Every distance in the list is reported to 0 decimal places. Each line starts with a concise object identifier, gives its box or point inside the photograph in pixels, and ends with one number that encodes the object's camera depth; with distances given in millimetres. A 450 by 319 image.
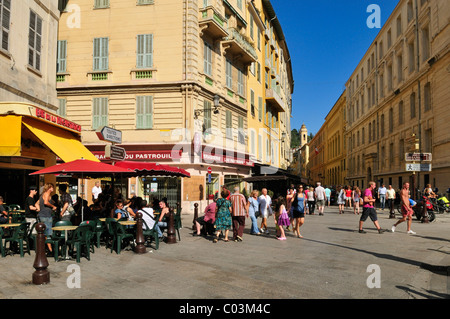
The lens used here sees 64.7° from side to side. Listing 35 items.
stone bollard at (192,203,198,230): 12227
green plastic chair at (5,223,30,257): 7711
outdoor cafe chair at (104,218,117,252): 8484
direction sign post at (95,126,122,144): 9222
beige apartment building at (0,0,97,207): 10383
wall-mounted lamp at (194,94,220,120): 19578
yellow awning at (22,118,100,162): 10789
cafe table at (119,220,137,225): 8680
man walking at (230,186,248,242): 10547
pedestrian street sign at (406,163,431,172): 15672
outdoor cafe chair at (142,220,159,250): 8773
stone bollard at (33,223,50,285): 5543
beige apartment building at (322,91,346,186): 58906
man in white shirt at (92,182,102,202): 18089
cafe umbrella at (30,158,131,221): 8578
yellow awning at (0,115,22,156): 9438
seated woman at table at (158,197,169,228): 9982
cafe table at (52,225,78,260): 7445
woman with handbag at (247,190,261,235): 12133
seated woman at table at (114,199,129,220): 9656
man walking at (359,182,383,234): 11985
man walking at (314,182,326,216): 20672
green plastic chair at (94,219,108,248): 8992
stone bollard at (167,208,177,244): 9912
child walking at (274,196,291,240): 10836
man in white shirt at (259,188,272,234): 12508
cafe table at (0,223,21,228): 7771
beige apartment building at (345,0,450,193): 22422
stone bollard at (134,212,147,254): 8305
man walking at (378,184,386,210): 22789
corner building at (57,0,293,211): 19828
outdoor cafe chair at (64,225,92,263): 7188
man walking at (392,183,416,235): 11977
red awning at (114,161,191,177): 11461
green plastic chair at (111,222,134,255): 8180
